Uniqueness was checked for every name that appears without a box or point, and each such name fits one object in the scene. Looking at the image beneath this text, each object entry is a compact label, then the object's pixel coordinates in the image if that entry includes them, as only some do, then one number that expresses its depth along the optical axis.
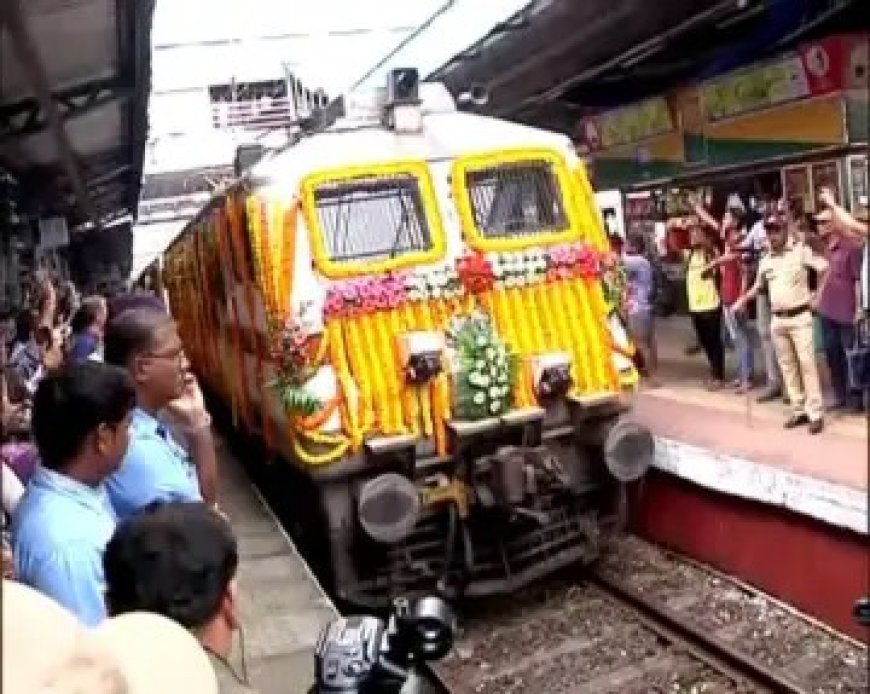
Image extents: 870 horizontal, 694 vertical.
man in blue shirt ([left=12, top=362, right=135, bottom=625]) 1.67
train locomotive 4.33
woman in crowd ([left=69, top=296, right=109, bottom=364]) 4.64
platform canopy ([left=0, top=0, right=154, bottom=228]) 5.62
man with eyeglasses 2.28
